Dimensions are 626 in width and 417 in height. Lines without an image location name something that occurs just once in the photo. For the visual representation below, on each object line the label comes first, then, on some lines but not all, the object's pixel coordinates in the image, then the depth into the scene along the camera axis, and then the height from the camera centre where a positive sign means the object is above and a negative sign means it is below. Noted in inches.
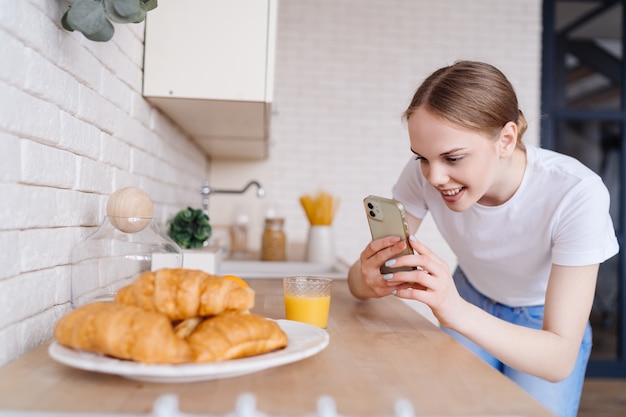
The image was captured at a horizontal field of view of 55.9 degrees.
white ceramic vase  106.6 -5.5
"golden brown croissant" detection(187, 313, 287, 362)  27.4 -6.0
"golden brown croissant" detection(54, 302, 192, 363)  26.4 -5.8
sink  97.7 -9.0
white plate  25.8 -7.0
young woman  42.2 -1.0
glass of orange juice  44.9 -6.5
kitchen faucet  103.7 +3.7
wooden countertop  25.5 -8.3
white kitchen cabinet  59.5 +16.3
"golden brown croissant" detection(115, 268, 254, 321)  29.1 -4.2
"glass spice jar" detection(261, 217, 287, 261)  109.4 -5.8
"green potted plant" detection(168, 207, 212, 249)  67.8 -2.2
